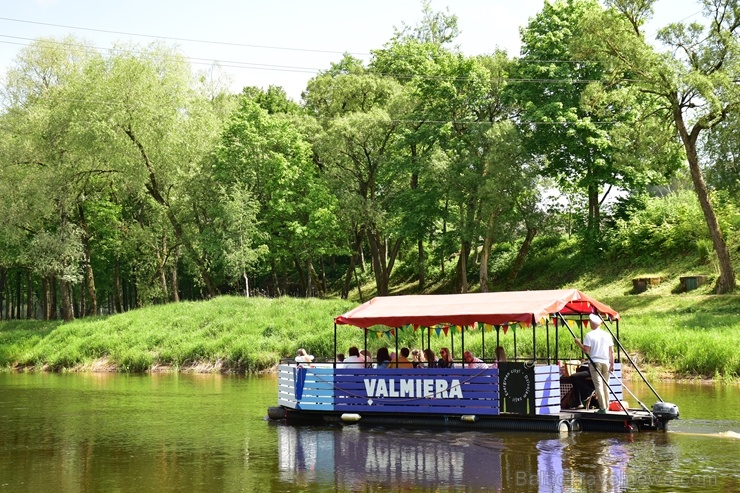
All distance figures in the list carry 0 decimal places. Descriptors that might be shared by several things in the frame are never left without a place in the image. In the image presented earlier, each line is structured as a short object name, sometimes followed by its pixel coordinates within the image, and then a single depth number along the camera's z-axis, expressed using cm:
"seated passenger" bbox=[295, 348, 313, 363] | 2638
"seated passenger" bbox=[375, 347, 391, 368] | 2464
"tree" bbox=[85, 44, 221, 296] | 5762
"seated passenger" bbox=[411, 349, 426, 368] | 2397
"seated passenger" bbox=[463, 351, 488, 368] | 2356
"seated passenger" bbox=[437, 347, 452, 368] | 2380
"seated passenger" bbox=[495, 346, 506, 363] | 2280
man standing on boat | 2173
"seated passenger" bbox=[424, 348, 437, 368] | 2377
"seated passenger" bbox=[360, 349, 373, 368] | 2450
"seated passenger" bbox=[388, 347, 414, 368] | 2419
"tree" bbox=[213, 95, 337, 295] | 6159
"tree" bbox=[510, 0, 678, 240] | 5284
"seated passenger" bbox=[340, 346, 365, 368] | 2503
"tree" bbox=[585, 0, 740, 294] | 4191
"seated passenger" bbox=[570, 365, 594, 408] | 2291
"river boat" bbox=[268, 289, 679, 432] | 2166
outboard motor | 2102
